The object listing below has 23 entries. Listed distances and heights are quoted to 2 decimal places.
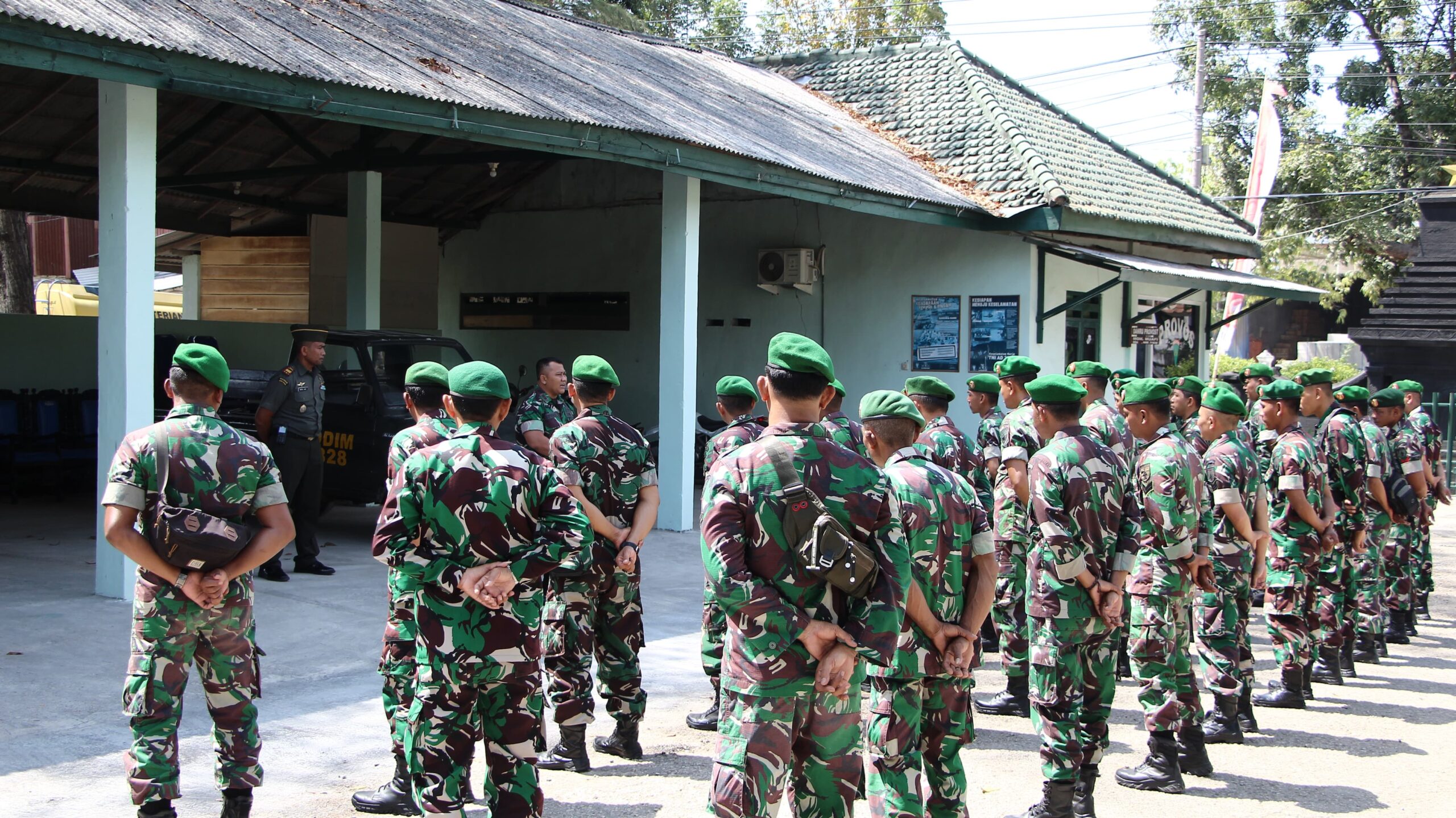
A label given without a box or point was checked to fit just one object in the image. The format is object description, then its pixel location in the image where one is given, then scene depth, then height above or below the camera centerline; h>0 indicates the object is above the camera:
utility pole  23.77 +5.42
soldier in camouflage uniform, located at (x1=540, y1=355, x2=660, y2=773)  5.33 -0.99
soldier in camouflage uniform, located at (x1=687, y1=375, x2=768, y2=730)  5.89 -0.37
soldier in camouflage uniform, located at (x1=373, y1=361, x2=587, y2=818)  3.85 -0.79
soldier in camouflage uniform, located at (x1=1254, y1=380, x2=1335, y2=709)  7.05 -1.09
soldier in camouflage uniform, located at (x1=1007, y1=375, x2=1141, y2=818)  4.83 -0.90
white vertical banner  22.64 +4.09
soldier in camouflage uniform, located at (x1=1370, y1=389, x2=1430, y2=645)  9.11 -1.24
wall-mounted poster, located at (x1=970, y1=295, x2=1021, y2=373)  15.36 +0.53
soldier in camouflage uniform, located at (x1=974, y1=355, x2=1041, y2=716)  6.63 -1.16
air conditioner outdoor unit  16.20 +1.36
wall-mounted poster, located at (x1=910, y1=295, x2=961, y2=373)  15.80 +0.49
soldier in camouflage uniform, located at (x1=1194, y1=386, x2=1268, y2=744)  6.22 -0.97
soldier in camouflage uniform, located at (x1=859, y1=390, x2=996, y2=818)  4.12 -0.92
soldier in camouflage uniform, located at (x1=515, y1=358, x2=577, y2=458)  8.12 -0.29
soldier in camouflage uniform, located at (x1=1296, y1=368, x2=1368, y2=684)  7.64 -0.84
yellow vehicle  24.98 +1.29
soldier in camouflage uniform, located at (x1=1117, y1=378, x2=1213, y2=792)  5.52 -1.12
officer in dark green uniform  9.11 -0.53
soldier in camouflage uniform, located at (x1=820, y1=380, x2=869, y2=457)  6.24 -0.32
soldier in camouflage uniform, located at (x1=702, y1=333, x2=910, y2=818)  3.50 -0.73
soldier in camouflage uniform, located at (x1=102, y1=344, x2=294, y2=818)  4.10 -0.80
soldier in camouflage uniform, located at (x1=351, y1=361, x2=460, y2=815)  4.79 -1.10
